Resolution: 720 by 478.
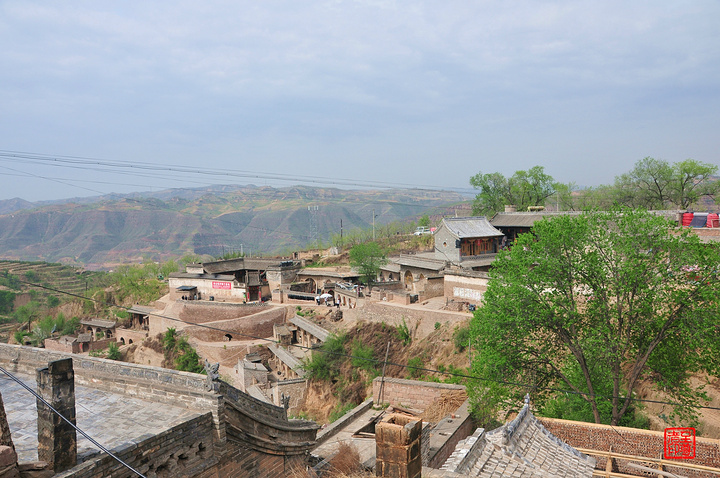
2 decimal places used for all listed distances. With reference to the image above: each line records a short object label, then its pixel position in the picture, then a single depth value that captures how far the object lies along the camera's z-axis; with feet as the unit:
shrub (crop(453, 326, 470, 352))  91.61
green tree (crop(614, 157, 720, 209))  150.41
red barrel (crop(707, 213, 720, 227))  109.28
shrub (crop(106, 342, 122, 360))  152.15
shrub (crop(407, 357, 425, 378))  93.81
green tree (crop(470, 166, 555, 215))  187.73
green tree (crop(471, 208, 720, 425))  51.08
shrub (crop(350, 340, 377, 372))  103.76
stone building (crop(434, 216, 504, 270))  137.49
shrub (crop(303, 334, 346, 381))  107.14
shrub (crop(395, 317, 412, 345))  106.32
